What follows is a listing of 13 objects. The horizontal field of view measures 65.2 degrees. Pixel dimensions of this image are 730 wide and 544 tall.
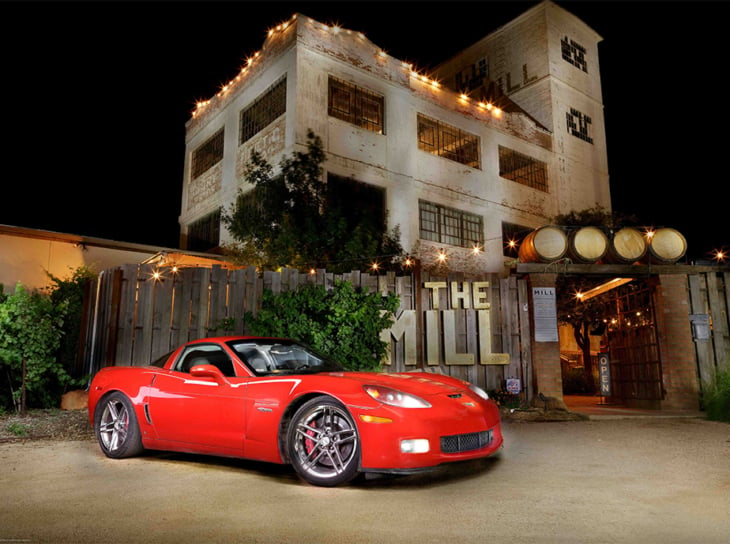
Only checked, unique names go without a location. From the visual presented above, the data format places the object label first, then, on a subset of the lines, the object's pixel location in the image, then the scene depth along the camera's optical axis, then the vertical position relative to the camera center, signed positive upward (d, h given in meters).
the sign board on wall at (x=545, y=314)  10.20 +1.02
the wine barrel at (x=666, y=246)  10.87 +2.35
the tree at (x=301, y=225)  13.90 +3.81
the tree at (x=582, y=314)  15.38 +1.80
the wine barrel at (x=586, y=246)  10.68 +2.31
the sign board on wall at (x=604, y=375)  12.42 -0.09
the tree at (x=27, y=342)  8.21 +0.47
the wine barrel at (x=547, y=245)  10.55 +2.31
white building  18.53 +8.97
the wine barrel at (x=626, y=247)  10.83 +2.32
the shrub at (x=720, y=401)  8.69 -0.47
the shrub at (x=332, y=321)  8.86 +0.80
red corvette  4.25 -0.33
